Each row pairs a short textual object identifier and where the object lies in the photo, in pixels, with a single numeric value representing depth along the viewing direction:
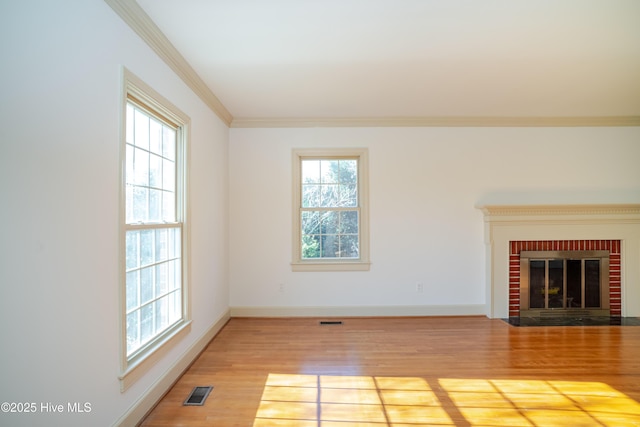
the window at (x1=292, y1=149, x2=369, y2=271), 4.52
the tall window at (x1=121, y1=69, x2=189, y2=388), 2.15
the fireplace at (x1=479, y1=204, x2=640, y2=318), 4.32
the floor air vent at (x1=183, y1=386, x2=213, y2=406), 2.36
